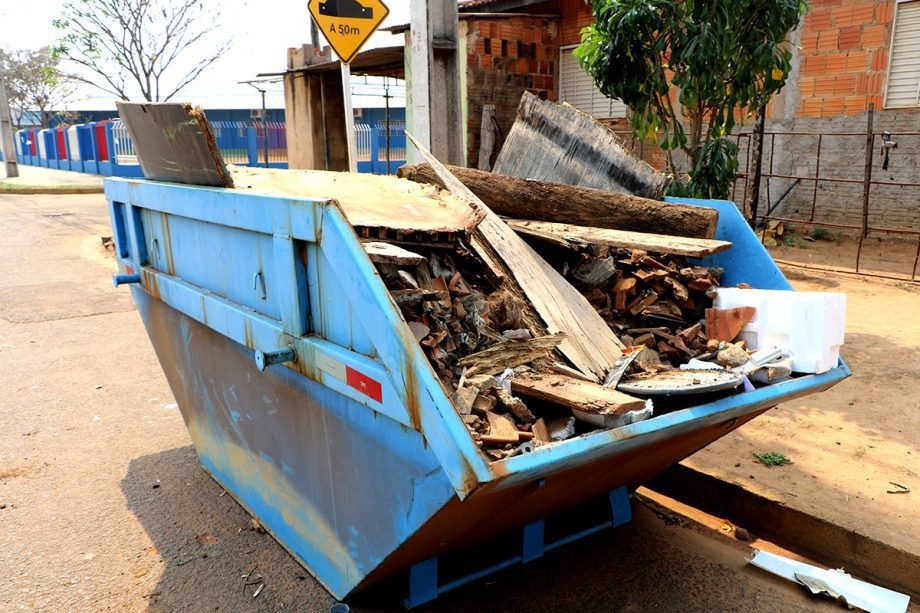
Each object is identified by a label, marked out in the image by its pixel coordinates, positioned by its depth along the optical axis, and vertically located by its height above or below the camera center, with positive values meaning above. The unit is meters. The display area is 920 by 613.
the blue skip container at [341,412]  1.90 -0.80
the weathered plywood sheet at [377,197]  2.64 -0.22
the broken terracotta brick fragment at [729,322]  2.62 -0.65
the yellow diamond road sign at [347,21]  5.21 +0.89
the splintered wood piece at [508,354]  2.17 -0.64
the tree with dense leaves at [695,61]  4.88 +0.54
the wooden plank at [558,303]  2.40 -0.57
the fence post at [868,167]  7.73 -0.33
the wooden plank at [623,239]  2.84 -0.40
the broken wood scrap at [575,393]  1.98 -0.71
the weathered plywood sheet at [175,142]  2.76 +0.02
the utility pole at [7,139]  24.00 +0.34
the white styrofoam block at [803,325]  2.39 -0.63
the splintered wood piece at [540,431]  1.95 -0.77
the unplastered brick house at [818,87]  8.95 +0.70
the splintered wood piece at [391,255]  2.29 -0.35
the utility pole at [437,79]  5.57 +0.51
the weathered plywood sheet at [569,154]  3.53 -0.06
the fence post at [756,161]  8.07 -0.25
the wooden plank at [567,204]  3.18 -0.28
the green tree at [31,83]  38.69 +3.59
